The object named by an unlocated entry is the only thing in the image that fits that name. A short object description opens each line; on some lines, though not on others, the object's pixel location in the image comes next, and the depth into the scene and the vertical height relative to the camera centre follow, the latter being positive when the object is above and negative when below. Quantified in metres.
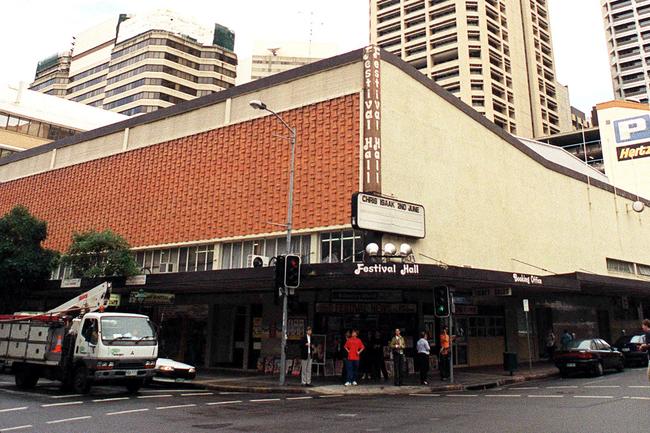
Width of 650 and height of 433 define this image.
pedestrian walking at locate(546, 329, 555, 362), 27.88 -0.23
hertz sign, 57.72 +23.27
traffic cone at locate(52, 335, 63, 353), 15.22 -0.43
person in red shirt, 17.42 -0.76
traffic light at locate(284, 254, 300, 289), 16.92 +2.04
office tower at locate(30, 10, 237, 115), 84.07 +46.67
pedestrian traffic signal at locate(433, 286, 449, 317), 18.06 +1.30
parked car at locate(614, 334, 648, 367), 25.05 -0.49
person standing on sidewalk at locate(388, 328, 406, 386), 17.20 -0.66
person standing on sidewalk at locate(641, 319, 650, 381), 12.42 +0.37
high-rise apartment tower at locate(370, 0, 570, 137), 73.25 +43.21
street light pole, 17.25 +0.45
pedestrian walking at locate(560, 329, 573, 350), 25.57 +0.16
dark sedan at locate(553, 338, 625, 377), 20.47 -0.69
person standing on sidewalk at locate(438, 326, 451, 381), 19.17 -0.67
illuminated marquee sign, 18.72 +4.62
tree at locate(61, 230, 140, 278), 25.42 +3.76
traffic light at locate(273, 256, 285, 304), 17.09 +1.88
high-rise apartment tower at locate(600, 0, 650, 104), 90.81 +52.95
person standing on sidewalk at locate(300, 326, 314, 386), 17.31 -0.82
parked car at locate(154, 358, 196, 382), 17.58 -1.29
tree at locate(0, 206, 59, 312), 26.97 +3.98
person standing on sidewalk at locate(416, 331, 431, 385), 17.78 -0.70
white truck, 14.38 -0.49
